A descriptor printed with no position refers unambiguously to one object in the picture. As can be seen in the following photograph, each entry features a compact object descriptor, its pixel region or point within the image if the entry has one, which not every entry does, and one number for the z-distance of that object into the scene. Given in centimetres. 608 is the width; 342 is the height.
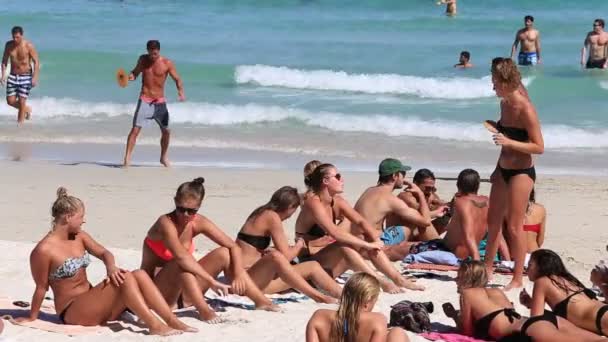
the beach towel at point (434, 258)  1756
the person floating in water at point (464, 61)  4600
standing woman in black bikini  1518
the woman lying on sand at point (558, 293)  1312
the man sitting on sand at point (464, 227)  1712
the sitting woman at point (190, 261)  1395
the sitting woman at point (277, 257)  1487
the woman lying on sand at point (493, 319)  1273
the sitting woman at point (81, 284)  1330
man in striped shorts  3259
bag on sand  1405
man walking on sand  2653
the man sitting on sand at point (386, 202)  1748
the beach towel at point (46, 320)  1355
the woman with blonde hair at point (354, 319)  1076
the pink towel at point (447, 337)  1346
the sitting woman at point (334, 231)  1572
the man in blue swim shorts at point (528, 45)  4625
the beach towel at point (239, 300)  1507
